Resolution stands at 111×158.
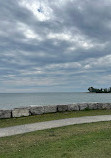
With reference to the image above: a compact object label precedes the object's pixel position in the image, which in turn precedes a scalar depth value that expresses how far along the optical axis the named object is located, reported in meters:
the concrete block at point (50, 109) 6.18
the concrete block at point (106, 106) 7.06
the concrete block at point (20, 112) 5.70
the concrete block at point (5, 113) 5.51
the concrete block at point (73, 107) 6.54
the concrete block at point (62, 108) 6.39
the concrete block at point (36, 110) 5.99
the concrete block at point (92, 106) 6.86
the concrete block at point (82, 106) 6.72
